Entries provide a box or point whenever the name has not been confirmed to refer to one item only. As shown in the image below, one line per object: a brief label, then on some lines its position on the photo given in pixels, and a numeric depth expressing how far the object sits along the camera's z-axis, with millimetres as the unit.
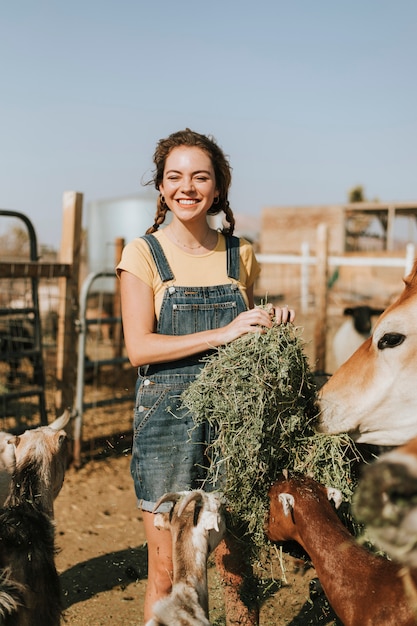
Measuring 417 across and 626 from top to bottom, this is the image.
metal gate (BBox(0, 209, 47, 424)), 6262
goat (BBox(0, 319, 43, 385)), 6422
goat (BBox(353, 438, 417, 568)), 1306
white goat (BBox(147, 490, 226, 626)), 2398
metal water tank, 18781
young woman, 2764
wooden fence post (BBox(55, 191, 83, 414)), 6395
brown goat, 2199
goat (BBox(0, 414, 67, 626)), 2639
